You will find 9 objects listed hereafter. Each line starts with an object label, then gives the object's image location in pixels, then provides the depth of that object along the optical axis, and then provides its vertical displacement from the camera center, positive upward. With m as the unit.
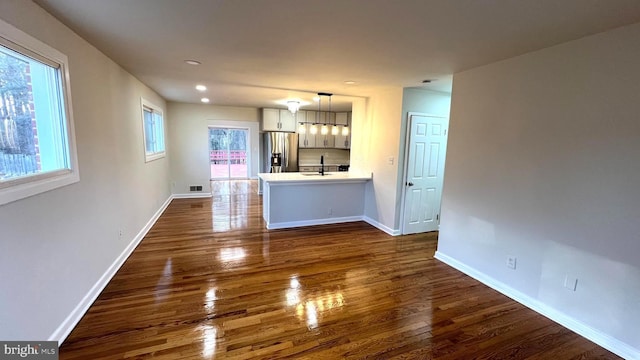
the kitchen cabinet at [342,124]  8.04 +0.57
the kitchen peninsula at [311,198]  4.73 -0.99
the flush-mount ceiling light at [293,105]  5.27 +0.74
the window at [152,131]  4.67 +0.15
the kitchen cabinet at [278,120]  7.49 +0.60
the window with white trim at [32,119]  1.60 +0.12
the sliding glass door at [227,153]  9.20 -0.40
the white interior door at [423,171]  4.41 -0.41
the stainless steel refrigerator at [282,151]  7.63 -0.25
